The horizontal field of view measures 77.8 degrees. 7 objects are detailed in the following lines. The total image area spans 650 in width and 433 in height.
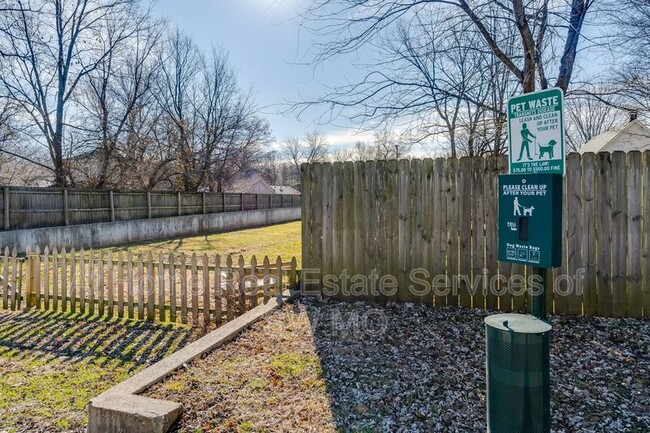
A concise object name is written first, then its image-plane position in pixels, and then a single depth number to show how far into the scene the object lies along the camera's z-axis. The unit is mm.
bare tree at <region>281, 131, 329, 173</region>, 61969
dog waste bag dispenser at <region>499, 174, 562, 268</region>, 2324
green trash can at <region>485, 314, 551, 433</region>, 2129
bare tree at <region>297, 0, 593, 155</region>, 4578
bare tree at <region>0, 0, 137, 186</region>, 17703
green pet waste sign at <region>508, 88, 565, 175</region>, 2312
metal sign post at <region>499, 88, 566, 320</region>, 2318
